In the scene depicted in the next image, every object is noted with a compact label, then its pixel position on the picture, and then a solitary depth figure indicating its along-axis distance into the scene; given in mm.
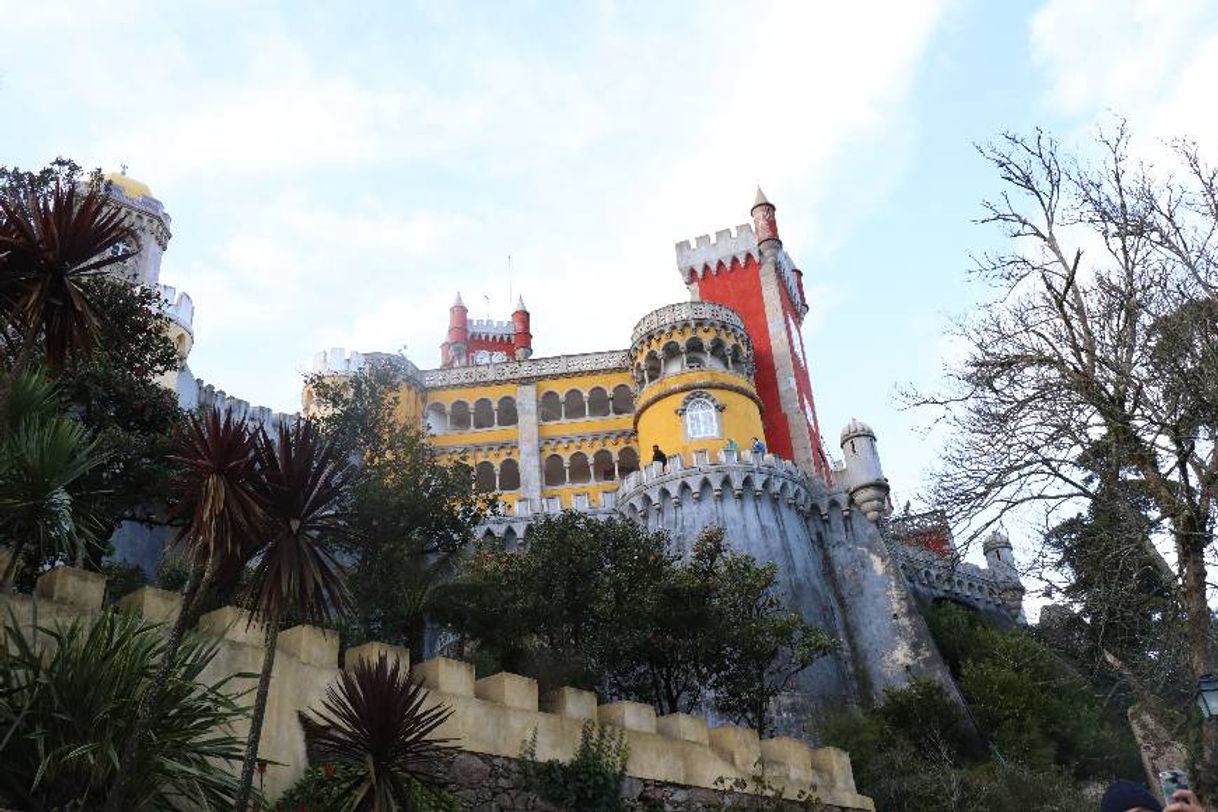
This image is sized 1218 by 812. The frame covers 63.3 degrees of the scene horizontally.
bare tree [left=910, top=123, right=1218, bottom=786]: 12531
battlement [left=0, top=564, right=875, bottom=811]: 10516
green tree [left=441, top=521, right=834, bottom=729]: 21766
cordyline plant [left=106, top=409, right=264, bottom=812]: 9758
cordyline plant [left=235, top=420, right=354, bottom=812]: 10555
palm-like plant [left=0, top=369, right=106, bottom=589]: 10125
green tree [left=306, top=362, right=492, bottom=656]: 20797
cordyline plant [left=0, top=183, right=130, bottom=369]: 10352
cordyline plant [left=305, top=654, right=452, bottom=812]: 10148
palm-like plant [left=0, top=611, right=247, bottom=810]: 8141
